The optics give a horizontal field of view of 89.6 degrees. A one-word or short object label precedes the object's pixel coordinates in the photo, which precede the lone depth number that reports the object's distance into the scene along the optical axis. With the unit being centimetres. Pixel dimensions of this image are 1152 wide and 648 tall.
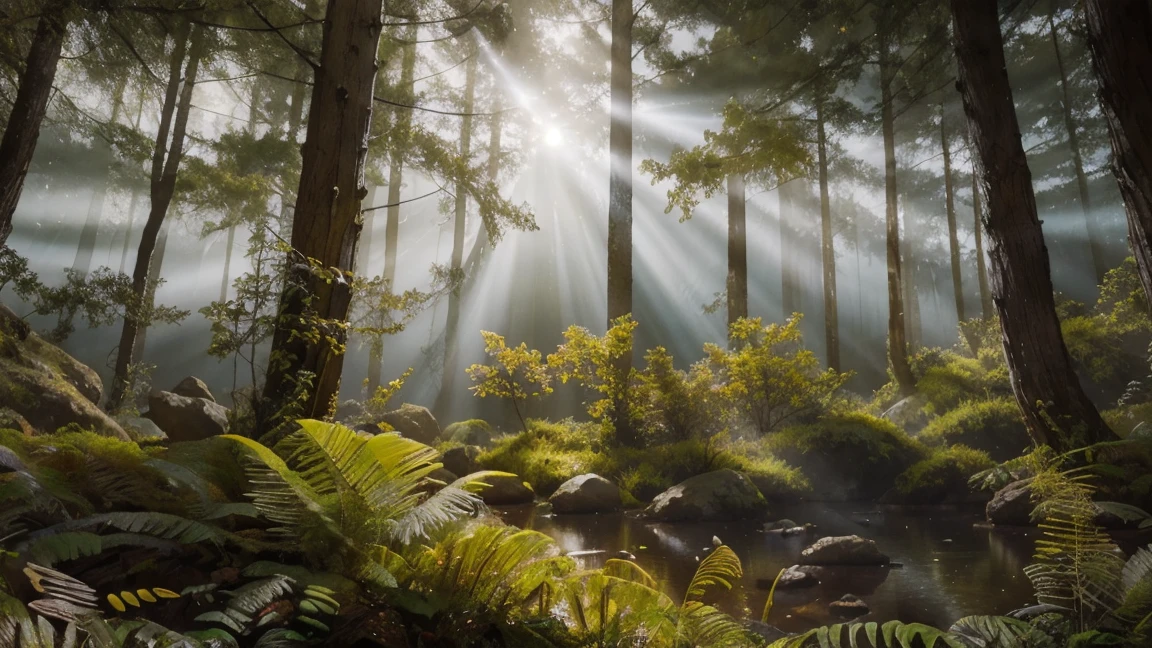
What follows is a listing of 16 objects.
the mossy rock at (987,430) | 1013
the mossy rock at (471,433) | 1385
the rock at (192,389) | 1215
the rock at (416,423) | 1359
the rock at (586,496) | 764
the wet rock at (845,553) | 459
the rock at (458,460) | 917
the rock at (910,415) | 1285
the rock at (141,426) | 870
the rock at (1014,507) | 617
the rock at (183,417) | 977
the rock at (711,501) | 704
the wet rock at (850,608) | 344
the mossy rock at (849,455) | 905
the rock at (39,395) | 705
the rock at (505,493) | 816
